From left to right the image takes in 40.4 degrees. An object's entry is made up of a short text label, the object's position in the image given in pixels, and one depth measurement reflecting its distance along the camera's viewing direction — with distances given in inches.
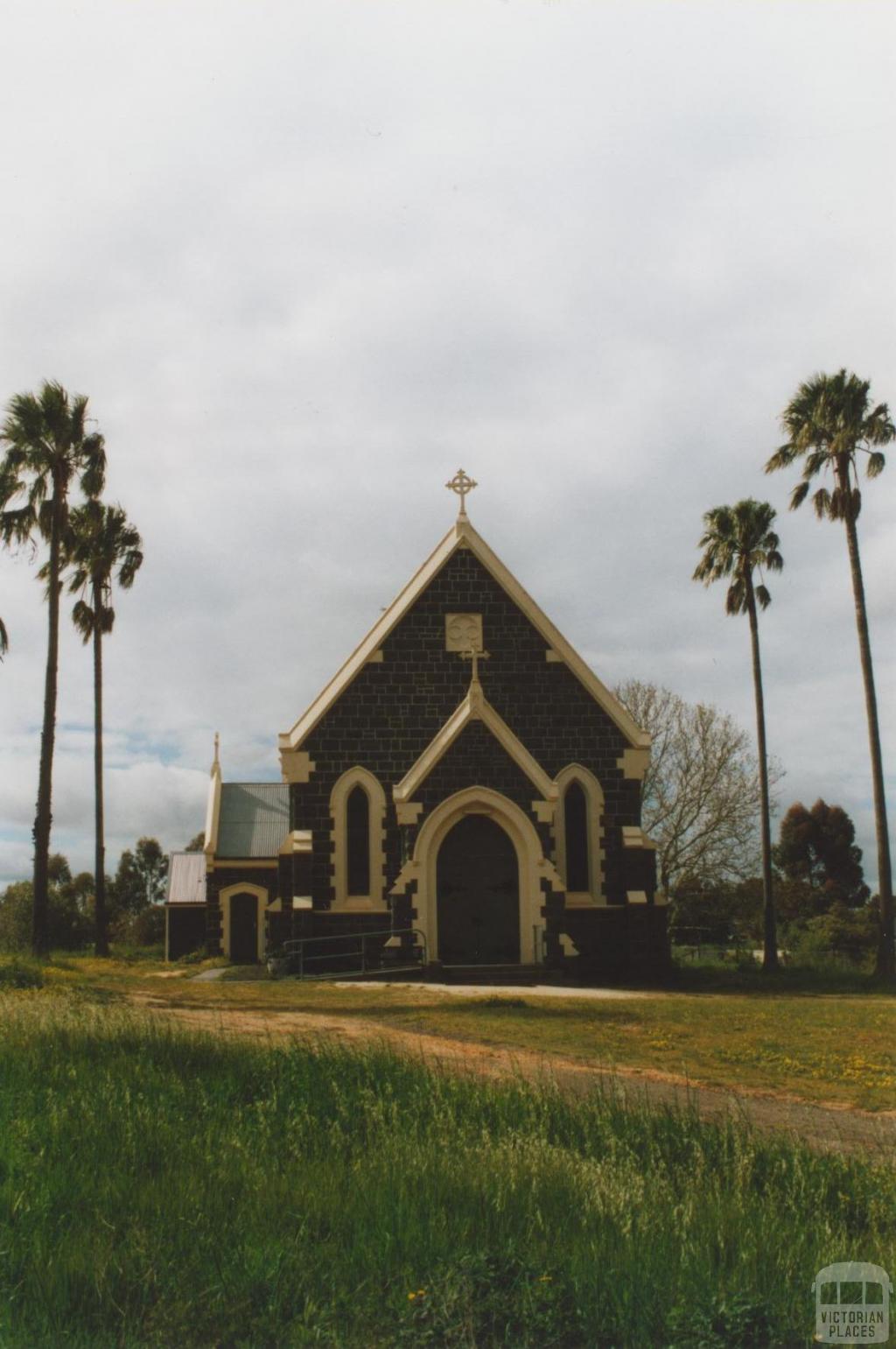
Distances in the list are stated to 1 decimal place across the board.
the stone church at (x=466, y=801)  987.9
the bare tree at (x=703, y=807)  1818.4
